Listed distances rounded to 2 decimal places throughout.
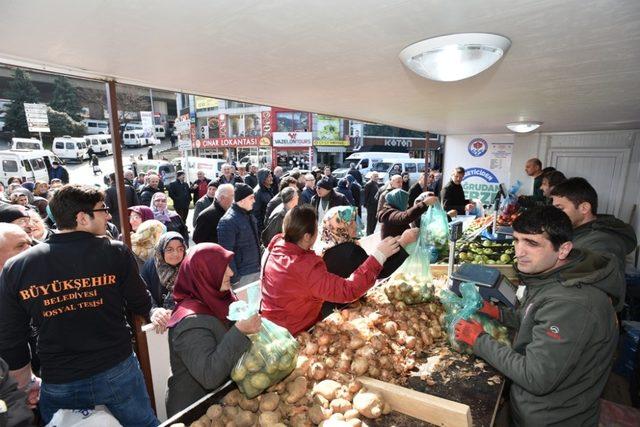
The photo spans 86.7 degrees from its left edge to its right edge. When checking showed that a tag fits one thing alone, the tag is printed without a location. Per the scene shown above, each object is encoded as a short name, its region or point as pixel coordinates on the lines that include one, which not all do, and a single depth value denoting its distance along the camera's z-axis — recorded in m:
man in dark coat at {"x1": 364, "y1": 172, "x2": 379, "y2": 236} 9.43
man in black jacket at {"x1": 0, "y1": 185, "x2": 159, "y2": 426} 2.00
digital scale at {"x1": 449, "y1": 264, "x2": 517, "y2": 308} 2.27
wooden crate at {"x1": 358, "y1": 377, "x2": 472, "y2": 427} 1.51
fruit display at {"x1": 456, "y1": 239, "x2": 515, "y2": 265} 4.14
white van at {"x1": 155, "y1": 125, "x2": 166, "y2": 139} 46.00
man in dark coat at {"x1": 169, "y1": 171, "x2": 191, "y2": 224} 9.51
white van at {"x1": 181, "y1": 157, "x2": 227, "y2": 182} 21.12
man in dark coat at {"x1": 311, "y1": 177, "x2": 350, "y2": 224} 6.84
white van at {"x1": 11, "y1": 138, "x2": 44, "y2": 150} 21.64
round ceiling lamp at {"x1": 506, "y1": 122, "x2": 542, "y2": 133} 5.78
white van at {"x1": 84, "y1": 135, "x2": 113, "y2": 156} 31.33
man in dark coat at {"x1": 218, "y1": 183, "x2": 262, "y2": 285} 4.37
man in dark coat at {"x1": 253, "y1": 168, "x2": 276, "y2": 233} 7.18
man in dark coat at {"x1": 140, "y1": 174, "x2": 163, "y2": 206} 7.42
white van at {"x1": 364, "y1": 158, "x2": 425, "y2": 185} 18.47
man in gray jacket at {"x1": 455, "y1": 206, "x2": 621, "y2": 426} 1.55
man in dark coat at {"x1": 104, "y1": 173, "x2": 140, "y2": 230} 6.72
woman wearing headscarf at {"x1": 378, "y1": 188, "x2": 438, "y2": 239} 3.98
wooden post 2.54
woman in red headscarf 1.63
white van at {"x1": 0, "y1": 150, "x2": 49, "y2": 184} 15.49
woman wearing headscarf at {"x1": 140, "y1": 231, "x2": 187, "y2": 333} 3.02
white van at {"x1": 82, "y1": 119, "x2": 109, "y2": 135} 37.31
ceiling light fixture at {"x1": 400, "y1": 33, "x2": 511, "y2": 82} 1.66
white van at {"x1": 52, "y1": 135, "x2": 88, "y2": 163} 28.05
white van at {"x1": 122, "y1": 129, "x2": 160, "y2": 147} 37.75
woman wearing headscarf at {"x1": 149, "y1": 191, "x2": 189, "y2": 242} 5.13
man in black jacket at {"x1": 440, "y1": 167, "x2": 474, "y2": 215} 7.21
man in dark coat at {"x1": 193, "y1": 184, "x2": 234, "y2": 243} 4.91
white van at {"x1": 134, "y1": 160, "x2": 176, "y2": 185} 18.20
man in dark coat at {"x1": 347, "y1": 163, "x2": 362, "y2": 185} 12.87
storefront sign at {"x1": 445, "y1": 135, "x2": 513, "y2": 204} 9.02
